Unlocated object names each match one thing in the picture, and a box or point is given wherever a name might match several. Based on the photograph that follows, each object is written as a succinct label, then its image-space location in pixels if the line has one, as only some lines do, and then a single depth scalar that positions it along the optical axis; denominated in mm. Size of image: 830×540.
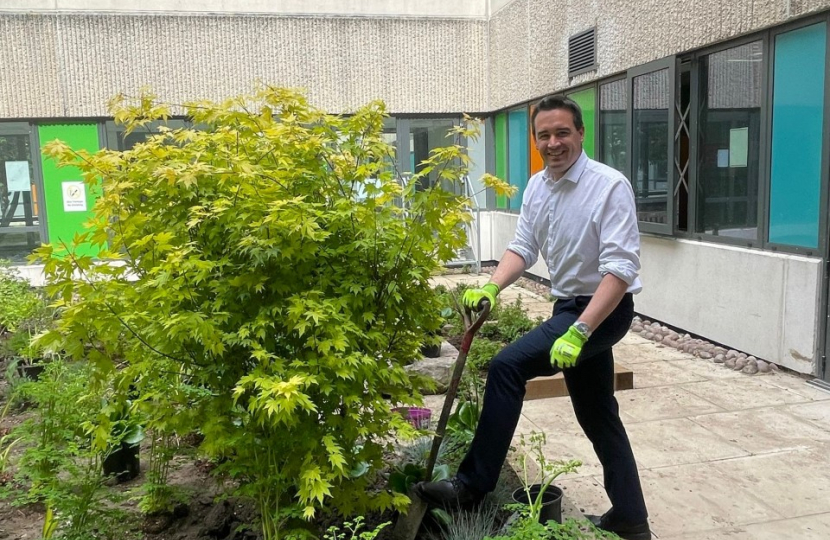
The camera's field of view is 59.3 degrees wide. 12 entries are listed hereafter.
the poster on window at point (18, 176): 11367
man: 2742
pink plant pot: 3867
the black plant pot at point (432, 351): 5742
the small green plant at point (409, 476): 3084
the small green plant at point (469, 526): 2785
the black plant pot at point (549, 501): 2898
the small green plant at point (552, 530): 2367
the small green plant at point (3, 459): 3529
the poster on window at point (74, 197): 11445
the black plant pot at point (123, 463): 3671
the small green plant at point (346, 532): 2893
